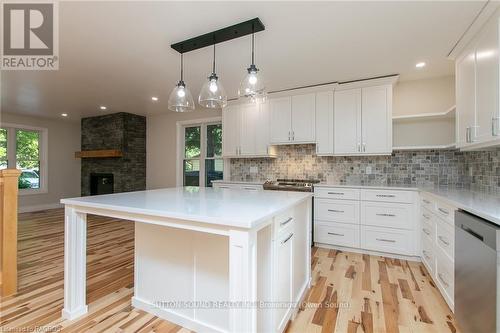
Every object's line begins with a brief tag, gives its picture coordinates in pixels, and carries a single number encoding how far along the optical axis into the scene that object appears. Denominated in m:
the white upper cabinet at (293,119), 3.66
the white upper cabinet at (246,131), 4.03
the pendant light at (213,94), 2.03
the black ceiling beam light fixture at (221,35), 2.01
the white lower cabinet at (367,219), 2.95
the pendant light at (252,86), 1.91
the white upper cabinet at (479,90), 1.84
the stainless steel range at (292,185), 3.41
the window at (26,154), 5.53
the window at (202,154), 5.14
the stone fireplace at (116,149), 5.55
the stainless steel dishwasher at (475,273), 1.26
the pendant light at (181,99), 2.16
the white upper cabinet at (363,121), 3.22
